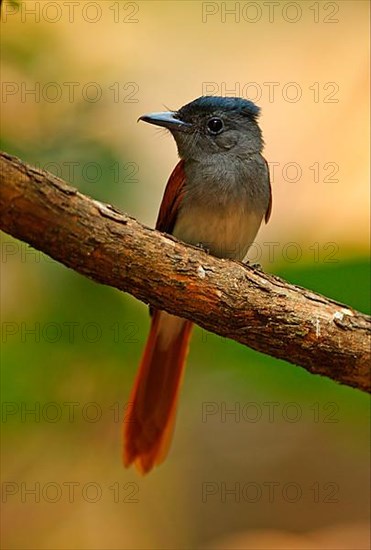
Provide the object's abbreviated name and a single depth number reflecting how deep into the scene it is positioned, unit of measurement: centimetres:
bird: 365
